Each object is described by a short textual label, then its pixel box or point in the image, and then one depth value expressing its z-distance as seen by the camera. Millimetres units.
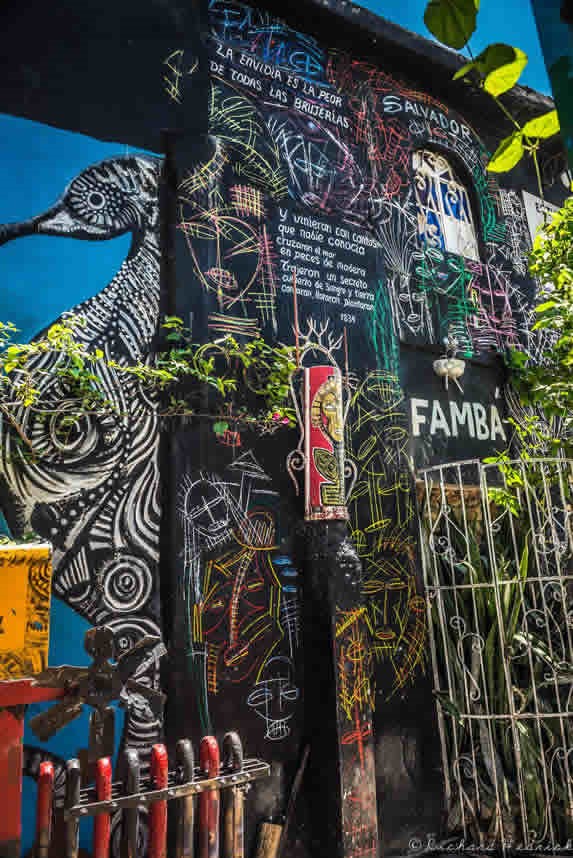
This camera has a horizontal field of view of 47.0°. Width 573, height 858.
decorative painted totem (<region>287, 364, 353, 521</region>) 4758
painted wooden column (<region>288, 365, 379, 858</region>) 4156
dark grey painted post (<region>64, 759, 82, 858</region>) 2275
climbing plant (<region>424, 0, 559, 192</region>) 1093
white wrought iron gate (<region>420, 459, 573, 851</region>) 4828
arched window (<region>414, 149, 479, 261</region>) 6781
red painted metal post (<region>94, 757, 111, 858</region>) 2275
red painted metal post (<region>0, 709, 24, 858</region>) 1935
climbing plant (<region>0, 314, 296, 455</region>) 3984
